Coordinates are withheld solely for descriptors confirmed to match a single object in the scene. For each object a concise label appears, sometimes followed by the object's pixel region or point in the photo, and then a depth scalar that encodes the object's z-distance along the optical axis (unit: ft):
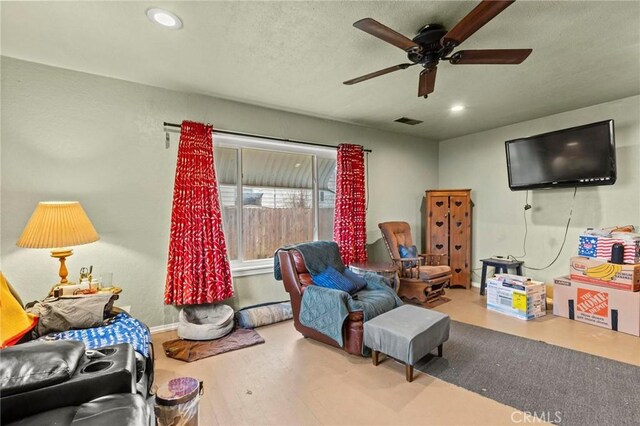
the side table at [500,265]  13.17
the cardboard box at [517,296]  10.96
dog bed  9.18
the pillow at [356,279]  9.71
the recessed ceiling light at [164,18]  5.99
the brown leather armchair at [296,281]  8.99
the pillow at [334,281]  9.05
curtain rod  9.95
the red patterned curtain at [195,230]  9.71
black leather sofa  3.18
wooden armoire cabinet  14.94
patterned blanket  5.81
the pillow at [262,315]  10.38
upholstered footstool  6.94
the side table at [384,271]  10.96
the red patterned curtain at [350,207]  13.35
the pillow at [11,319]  5.51
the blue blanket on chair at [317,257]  9.54
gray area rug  5.93
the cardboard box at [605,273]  9.53
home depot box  9.48
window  11.45
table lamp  6.78
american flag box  9.80
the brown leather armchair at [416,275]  12.23
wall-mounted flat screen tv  10.53
